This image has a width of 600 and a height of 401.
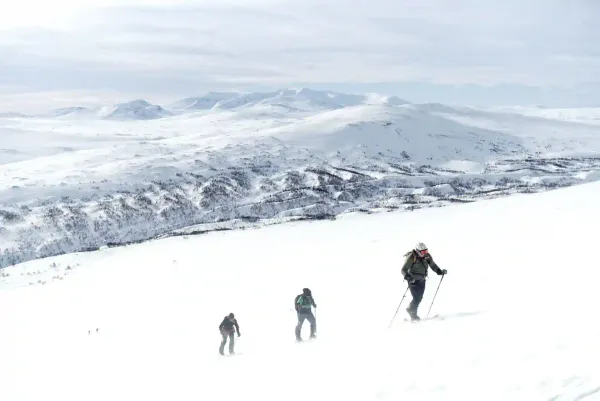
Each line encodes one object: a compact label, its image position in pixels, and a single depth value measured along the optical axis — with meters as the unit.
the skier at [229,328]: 16.95
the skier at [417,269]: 13.33
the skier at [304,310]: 15.88
